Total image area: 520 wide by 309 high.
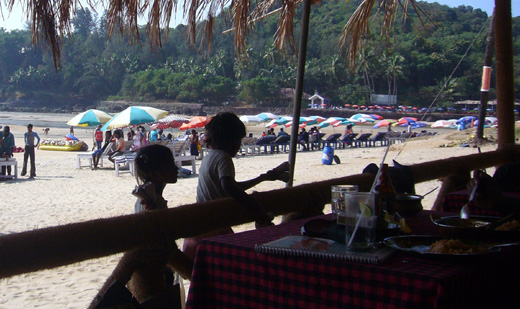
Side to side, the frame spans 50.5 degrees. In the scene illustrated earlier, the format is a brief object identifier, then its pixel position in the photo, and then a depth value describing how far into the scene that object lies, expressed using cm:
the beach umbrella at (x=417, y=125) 4702
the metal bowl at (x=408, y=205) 215
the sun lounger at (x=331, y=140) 2577
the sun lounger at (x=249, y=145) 2201
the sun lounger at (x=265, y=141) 2264
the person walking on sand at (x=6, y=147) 1325
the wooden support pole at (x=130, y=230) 156
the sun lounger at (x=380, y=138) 2803
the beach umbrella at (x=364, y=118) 4000
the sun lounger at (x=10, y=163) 1302
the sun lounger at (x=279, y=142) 2316
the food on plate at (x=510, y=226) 179
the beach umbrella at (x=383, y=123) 3707
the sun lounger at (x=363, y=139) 2752
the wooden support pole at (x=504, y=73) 494
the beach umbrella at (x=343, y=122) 3650
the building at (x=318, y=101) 7866
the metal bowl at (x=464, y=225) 174
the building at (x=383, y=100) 8200
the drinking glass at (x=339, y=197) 177
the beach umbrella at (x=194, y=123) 2791
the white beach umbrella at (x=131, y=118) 1964
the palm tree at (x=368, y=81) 8319
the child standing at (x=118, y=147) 1567
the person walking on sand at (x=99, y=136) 2324
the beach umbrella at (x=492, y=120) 4336
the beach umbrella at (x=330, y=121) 3569
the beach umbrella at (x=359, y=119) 3887
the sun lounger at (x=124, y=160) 1405
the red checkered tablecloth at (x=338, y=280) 135
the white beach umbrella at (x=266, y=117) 3622
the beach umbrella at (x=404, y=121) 4558
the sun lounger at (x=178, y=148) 1688
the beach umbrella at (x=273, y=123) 3627
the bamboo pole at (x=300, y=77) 349
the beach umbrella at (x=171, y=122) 2974
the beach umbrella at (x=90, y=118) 2216
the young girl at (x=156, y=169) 244
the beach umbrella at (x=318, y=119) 3887
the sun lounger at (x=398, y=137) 2813
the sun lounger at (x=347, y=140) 2689
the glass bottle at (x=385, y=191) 208
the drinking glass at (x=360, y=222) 153
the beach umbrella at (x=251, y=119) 3559
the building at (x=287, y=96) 8319
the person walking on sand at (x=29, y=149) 1392
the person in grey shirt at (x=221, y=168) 236
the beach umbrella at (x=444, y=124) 4519
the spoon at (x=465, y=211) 204
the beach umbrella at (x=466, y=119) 4444
